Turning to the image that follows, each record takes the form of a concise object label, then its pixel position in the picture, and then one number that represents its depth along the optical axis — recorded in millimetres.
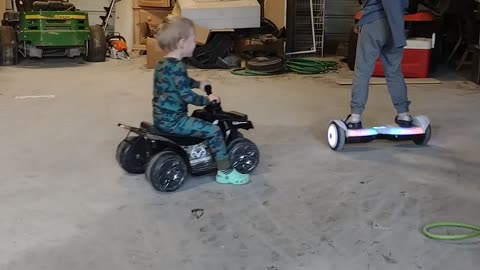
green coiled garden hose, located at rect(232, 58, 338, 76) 6109
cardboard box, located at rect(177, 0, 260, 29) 6250
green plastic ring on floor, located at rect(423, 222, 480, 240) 2219
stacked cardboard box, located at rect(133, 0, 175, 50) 7391
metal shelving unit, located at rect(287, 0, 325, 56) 7309
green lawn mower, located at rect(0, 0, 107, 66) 6535
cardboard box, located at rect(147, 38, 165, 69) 6255
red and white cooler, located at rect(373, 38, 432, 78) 5711
